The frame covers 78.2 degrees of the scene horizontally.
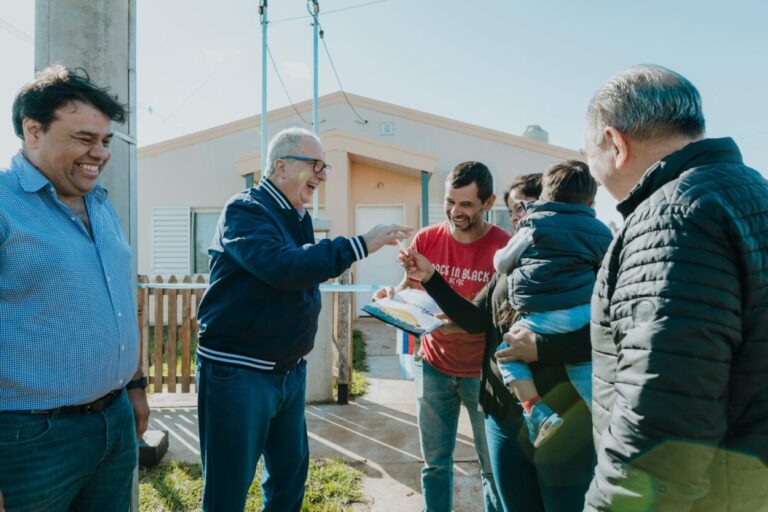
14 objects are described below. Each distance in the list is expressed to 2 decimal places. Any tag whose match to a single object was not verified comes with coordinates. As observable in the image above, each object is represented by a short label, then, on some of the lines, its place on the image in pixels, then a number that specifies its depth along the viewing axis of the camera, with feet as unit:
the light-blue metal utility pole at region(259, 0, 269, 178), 29.99
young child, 6.31
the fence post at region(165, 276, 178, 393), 18.58
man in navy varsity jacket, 7.02
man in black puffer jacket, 3.17
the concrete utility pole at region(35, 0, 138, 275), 7.21
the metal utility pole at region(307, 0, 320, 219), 30.98
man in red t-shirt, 8.98
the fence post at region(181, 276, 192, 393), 18.57
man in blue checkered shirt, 5.19
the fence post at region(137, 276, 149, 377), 17.98
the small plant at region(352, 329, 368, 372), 23.26
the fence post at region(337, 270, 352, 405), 17.63
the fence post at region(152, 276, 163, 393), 18.31
